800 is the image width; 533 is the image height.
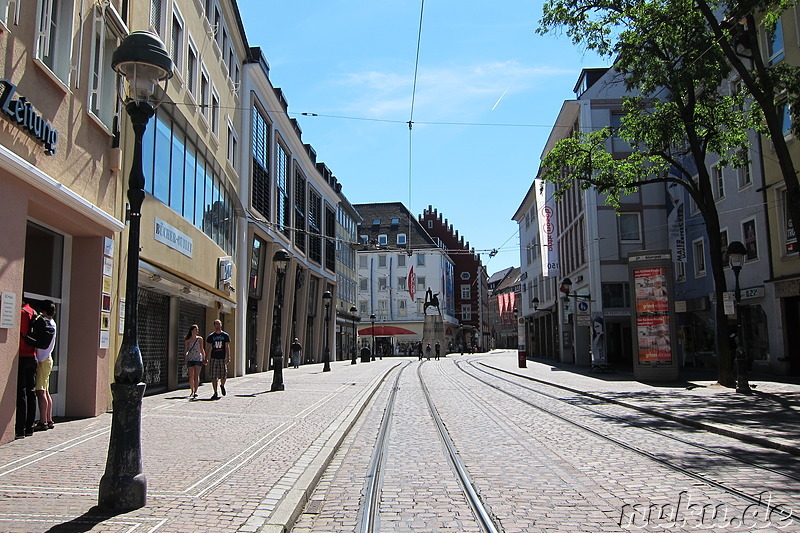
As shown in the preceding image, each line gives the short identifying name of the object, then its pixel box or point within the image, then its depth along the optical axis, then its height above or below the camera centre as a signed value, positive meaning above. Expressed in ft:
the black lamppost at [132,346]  18.13 +0.11
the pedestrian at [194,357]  49.80 -0.55
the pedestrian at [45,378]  31.01 -1.21
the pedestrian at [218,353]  51.72 -0.30
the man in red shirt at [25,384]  29.89 -1.42
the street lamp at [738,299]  55.06 +3.58
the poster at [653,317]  69.97 +2.68
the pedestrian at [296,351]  117.40 -0.54
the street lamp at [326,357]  104.38 -1.45
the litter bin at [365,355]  163.53 -1.89
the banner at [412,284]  255.21 +23.38
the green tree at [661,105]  59.67 +22.19
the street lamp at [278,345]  60.29 +0.28
